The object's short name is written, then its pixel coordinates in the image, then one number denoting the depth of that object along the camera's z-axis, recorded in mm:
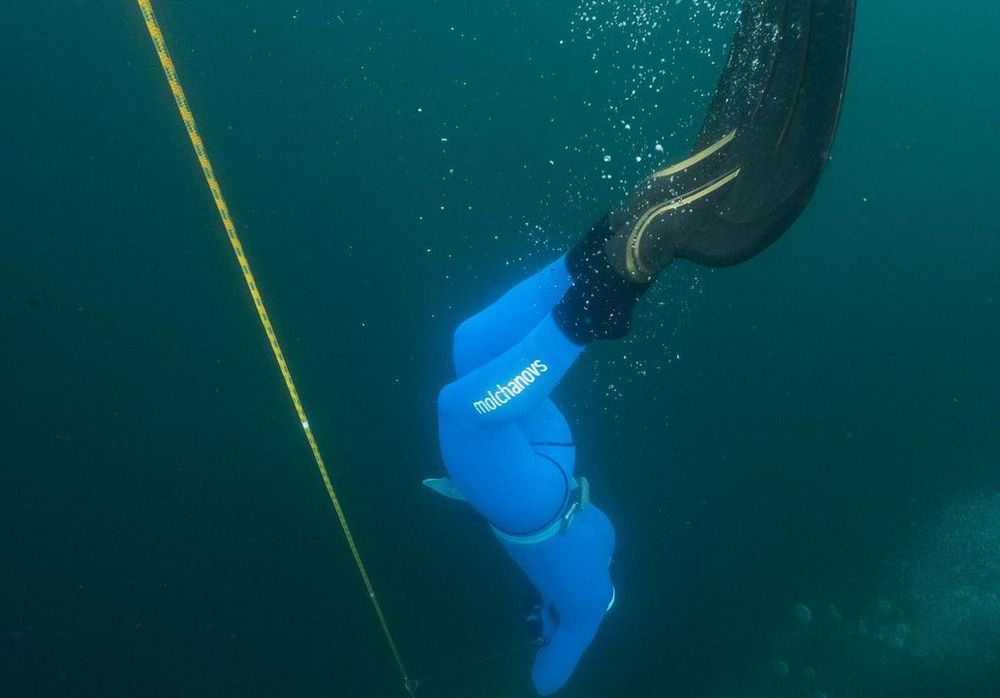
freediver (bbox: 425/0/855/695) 1446
